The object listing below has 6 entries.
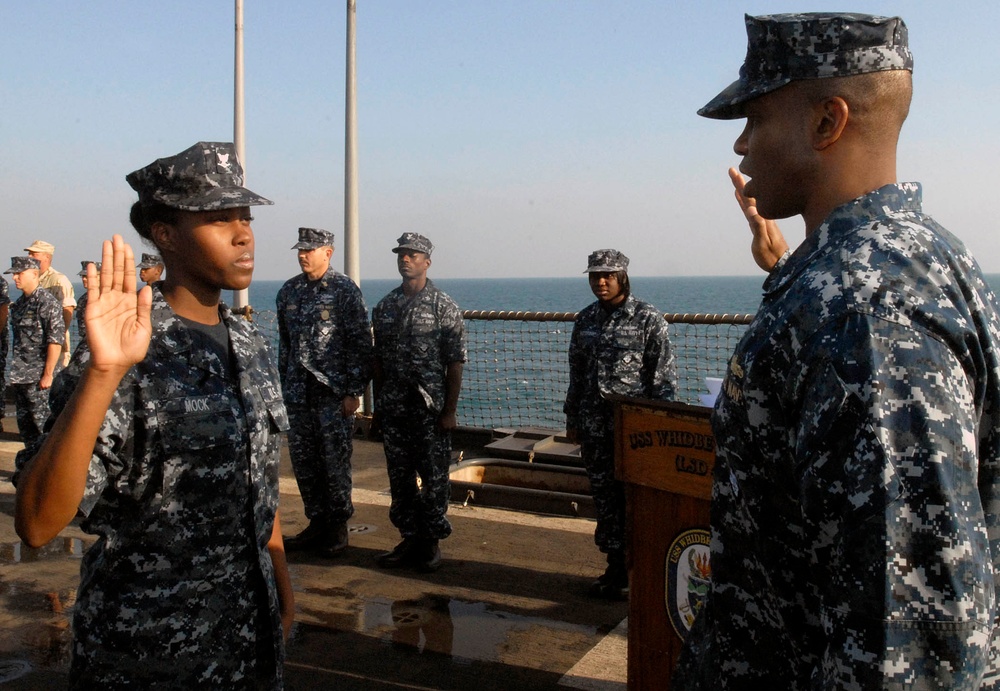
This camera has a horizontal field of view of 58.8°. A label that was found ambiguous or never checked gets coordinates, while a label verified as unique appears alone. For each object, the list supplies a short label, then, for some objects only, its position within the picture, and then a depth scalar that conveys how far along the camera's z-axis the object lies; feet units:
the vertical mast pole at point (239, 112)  38.81
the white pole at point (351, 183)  33.42
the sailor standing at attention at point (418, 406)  18.53
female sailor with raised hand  6.17
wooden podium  9.82
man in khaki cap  29.68
